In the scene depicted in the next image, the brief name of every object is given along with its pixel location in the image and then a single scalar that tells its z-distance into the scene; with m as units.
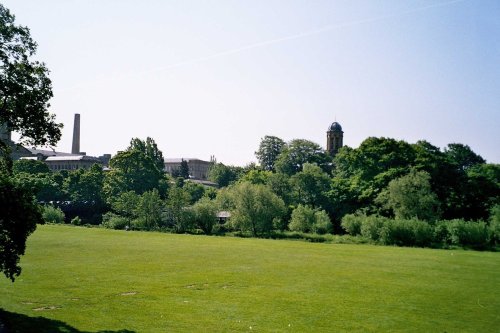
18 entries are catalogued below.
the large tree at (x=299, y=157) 124.50
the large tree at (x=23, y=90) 16.23
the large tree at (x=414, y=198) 65.25
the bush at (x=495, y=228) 58.19
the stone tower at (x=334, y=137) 146.88
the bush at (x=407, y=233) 58.62
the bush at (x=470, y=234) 57.50
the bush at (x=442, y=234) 59.43
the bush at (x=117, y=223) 80.38
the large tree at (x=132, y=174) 98.50
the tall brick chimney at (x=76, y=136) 165.68
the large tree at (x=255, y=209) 74.94
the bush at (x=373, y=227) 62.84
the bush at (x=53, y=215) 83.31
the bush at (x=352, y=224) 68.12
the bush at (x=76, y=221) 86.25
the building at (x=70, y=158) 168.05
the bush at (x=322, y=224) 72.38
